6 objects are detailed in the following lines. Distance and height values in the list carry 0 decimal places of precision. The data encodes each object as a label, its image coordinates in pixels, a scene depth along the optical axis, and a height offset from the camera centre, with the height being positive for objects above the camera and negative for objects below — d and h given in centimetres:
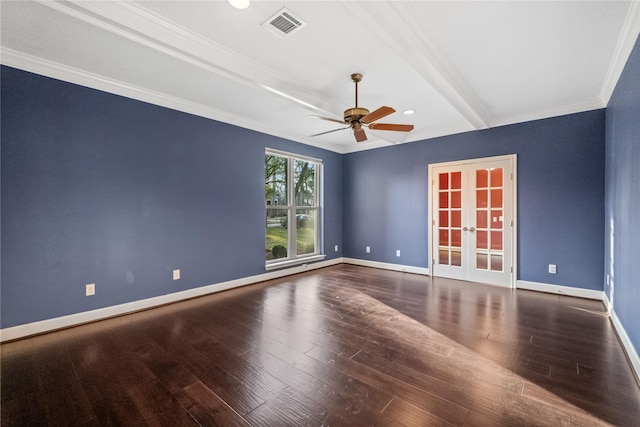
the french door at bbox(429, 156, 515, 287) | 445 -16
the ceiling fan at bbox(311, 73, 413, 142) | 297 +103
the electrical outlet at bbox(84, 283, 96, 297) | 306 -83
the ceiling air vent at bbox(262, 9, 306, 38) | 215 +150
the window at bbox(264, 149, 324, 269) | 516 +7
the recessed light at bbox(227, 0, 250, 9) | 197 +149
